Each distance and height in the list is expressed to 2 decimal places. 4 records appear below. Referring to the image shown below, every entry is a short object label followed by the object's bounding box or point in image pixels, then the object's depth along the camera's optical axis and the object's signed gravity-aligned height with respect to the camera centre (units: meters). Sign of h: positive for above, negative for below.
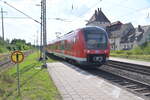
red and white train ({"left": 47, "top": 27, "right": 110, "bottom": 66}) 14.63 +0.03
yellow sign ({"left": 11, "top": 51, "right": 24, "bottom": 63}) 7.16 -0.34
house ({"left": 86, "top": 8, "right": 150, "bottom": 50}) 64.00 +4.82
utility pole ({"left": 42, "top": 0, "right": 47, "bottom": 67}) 16.50 +2.11
